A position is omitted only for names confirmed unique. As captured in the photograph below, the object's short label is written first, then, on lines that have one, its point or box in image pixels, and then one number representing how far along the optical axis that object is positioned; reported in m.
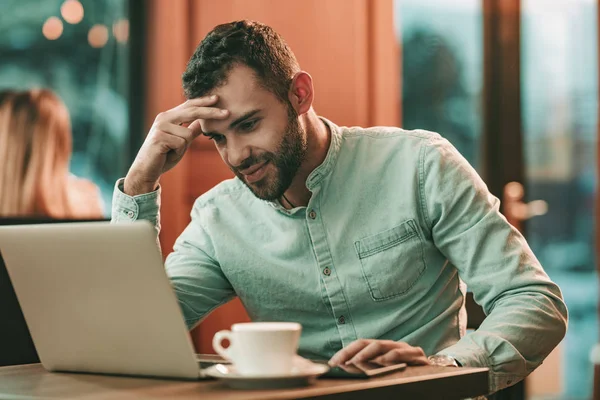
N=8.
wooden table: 1.65
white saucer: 1.66
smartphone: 1.74
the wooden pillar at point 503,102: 4.84
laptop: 1.72
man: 2.26
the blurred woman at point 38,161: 3.54
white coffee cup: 1.67
